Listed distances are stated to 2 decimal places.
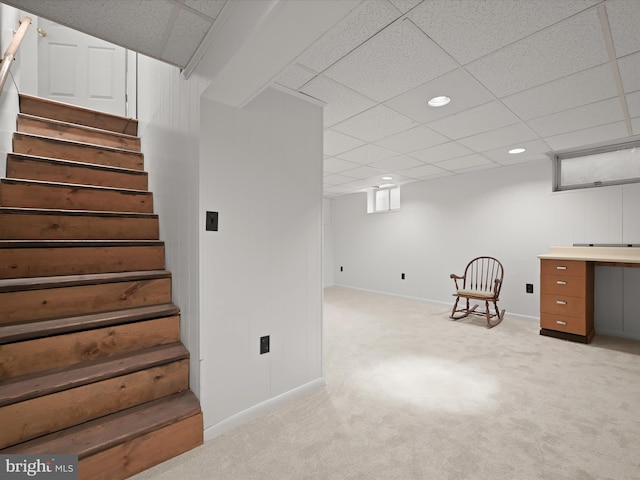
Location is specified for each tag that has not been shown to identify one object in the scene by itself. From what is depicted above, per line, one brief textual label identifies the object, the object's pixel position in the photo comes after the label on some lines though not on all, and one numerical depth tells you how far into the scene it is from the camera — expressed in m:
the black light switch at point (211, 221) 1.72
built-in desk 3.21
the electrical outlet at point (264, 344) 1.96
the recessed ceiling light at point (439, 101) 2.25
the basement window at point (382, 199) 6.27
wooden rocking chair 3.95
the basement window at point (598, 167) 3.42
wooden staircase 1.39
